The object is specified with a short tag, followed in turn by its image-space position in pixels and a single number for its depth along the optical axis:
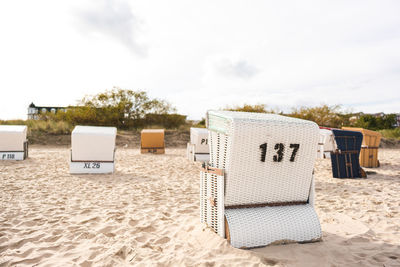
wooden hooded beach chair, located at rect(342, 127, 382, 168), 10.04
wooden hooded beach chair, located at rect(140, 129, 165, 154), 14.07
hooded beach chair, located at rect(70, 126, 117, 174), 7.79
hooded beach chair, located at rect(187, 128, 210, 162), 10.95
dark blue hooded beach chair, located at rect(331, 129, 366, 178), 7.96
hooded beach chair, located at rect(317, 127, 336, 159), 13.01
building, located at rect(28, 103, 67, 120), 56.52
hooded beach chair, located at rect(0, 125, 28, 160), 10.04
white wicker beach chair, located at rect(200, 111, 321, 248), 2.81
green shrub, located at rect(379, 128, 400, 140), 23.73
